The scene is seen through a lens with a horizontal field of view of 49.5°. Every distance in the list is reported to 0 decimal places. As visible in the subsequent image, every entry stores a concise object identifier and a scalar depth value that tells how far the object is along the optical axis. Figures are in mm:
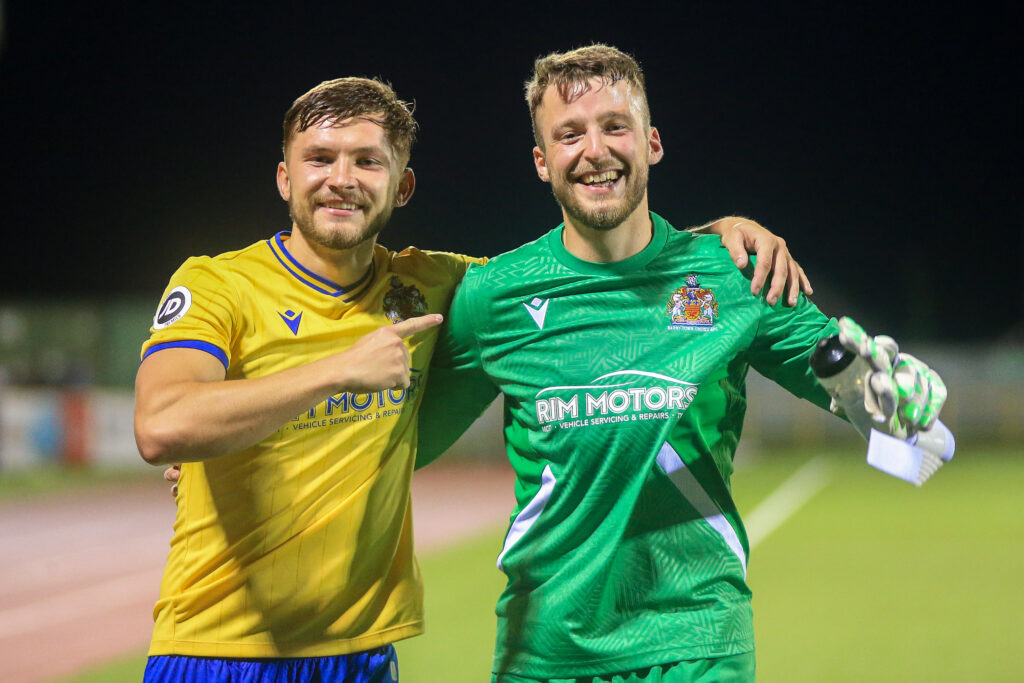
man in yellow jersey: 3180
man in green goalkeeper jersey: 3168
